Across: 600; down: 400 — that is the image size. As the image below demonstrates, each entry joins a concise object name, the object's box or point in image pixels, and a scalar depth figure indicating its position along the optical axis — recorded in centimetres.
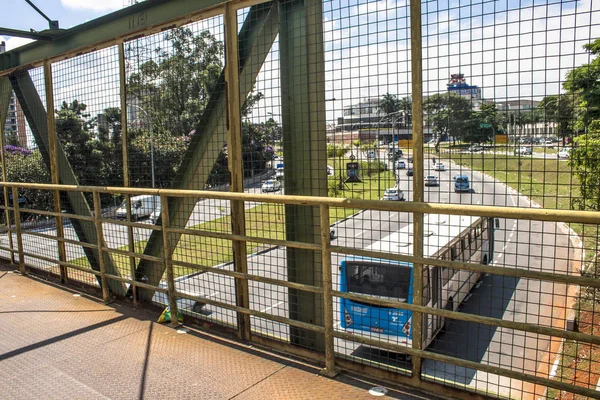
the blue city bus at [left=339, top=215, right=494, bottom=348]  923
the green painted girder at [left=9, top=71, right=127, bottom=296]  563
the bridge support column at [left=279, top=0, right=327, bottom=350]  368
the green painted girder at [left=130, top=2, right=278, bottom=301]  395
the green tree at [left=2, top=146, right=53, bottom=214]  975
